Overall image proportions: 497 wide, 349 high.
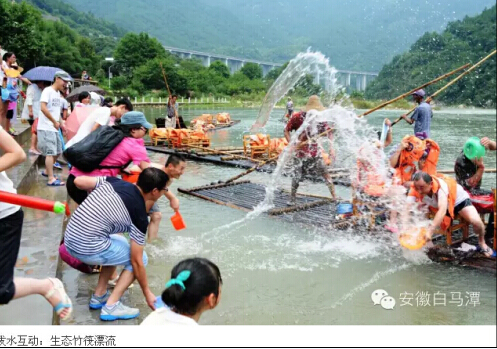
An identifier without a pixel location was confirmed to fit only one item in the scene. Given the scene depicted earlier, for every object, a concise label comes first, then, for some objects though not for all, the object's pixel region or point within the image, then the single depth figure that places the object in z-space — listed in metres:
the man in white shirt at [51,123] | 6.17
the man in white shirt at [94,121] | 4.44
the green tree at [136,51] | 63.03
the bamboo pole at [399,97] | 4.80
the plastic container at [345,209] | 5.83
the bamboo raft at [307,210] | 4.44
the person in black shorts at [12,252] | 2.67
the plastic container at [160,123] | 16.23
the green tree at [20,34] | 41.00
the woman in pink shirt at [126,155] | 3.84
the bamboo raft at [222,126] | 20.84
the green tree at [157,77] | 47.02
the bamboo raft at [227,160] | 8.95
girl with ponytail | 2.05
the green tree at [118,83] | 55.42
